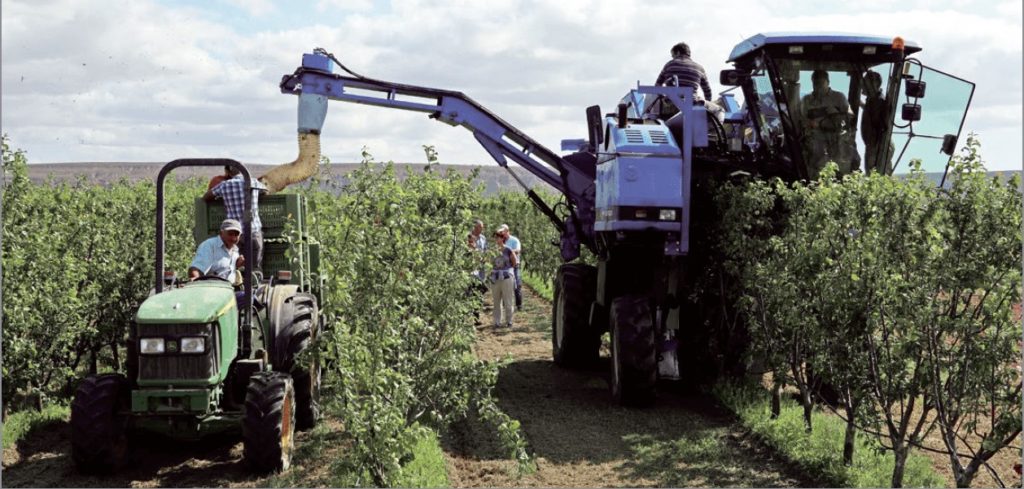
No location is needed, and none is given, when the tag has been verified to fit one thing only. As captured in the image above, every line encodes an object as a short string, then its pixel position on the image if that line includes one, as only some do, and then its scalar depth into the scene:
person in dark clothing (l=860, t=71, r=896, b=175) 9.44
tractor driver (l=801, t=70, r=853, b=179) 9.45
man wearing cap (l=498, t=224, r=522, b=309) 15.88
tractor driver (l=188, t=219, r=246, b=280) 7.74
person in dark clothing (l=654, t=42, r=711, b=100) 10.91
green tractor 6.93
